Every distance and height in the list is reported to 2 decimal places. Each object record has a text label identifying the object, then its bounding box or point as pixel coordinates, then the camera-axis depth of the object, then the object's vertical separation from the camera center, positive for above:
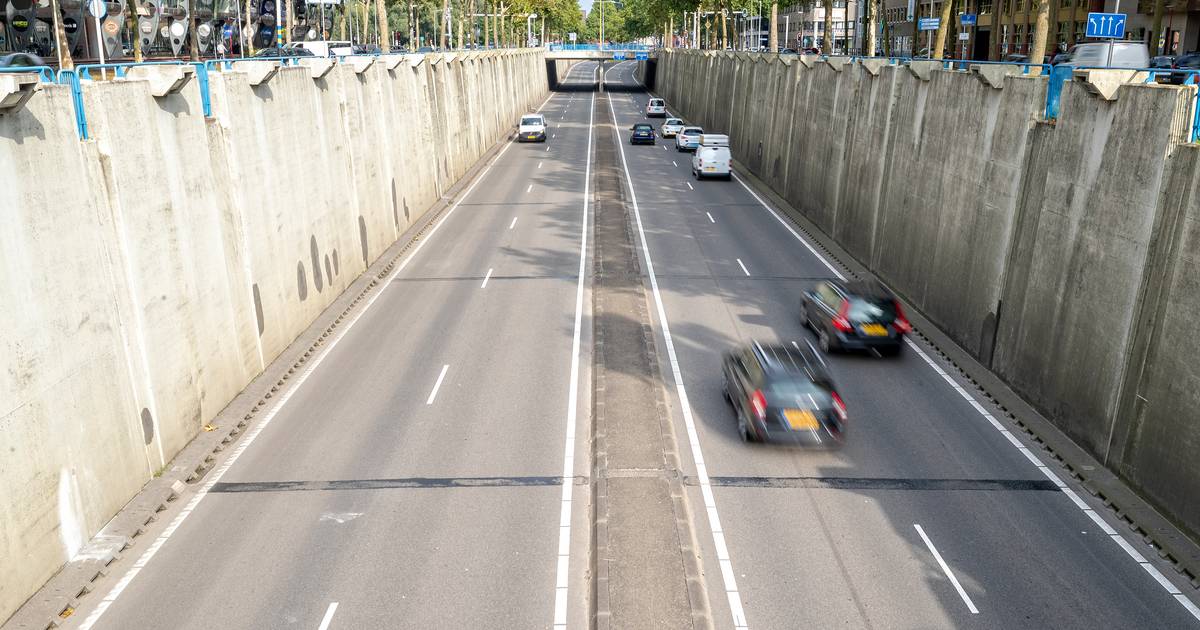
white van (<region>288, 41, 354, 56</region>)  49.76 -0.74
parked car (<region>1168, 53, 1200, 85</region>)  33.41 -0.46
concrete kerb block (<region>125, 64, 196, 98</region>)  17.64 -0.84
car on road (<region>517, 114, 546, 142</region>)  69.00 -6.69
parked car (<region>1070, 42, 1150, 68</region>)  30.92 -0.23
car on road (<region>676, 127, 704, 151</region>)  62.81 -6.63
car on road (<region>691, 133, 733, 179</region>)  50.25 -6.33
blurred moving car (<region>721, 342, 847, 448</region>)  17.22 -6.68
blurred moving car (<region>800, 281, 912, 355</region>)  22.12 -6.57
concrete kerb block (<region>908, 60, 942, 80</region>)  27.30 -0.71
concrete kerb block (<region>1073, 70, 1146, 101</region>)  17.67 -0.61
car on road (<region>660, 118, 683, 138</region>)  70.75 -6.52
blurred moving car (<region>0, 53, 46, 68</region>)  24.67 -0.81
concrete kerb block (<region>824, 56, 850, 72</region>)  37.44 -0.77
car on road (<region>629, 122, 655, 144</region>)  66.81 -6.73
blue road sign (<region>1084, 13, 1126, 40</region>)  21.36 +0.53
